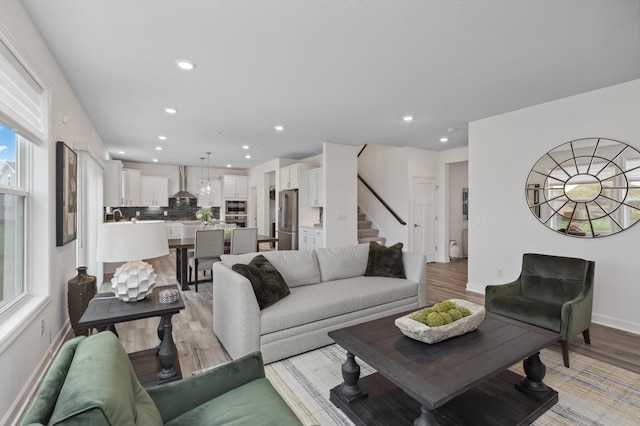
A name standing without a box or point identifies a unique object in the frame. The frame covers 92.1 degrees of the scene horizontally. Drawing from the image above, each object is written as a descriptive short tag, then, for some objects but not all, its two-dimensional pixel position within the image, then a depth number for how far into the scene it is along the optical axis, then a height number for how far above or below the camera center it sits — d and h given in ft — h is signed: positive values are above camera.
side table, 6.34 -2.18
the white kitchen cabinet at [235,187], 31.89 +2.77
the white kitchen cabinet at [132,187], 26.95 +2.42
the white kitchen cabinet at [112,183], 18.37 +1.89
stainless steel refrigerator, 22.82 -0.51
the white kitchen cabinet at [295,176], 22.66 +2.82
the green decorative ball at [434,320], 6.11 -2.15
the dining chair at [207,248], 15.19 -1.74
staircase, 22.67 -1.46
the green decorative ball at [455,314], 6.44 -2.14
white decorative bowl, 5.94 -2.30
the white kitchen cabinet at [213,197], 31.99 +1.74
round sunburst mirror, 10.51 +0.89
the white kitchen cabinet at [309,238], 20.47 -1.71
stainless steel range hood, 30.94 +3.68
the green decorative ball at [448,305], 6.76 -2.04
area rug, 6.14 -4.05
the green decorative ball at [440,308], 6.66 -2.07
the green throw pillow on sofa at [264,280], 8.44 -1.93
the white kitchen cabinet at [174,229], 29.78 -1.48
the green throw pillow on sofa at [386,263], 11.78 -1.93
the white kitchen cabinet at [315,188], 20.65 +1.74
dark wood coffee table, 5.04 -2.70
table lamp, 6.31 -0.76
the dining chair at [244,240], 15.80 -1.40
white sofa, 8.02 -2.60
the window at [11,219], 6.61 -0.11
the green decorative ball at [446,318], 6.23 -2.15
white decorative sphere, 6.97 -1.55
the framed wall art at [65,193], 8.96 +0.66
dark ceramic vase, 9.63 -2.66
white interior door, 21.97 -0.39
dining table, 15.56 -2.22
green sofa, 2.46 -1.93
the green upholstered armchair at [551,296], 8.16 -2.57
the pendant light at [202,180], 26.81 +3.49
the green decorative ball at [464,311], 6.59 -2.14
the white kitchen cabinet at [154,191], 28.76 +2.20
